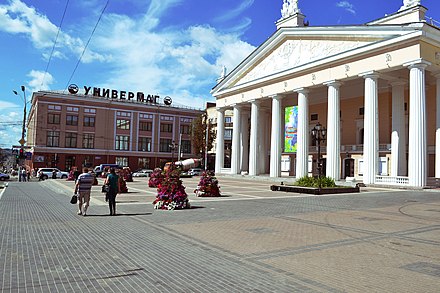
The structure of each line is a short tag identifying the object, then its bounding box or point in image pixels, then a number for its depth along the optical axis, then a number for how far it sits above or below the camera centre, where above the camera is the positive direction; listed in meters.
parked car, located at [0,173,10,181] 48.75 -2.02
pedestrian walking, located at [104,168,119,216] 12.77 -0.88
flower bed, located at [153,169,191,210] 14.74 -1.11
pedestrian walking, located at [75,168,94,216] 12.42 -0.78
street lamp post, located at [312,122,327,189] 25.81 +2.74
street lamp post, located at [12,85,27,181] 31.20 +2.80
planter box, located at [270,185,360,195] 23.14 -1.28
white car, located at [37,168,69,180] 50.22 -1.40
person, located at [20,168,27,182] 44.84 -1.68
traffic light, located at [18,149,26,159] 32.75 +0.68
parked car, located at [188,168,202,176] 60.98 -0.76
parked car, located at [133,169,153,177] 58.16 -1.38
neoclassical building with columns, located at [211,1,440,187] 29.48 +8.41
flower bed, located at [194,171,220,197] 20.67 -1.06
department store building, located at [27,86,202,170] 65.81 +6.65
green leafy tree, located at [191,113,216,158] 66.86 +5.92
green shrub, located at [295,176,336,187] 25.04 -0.81
